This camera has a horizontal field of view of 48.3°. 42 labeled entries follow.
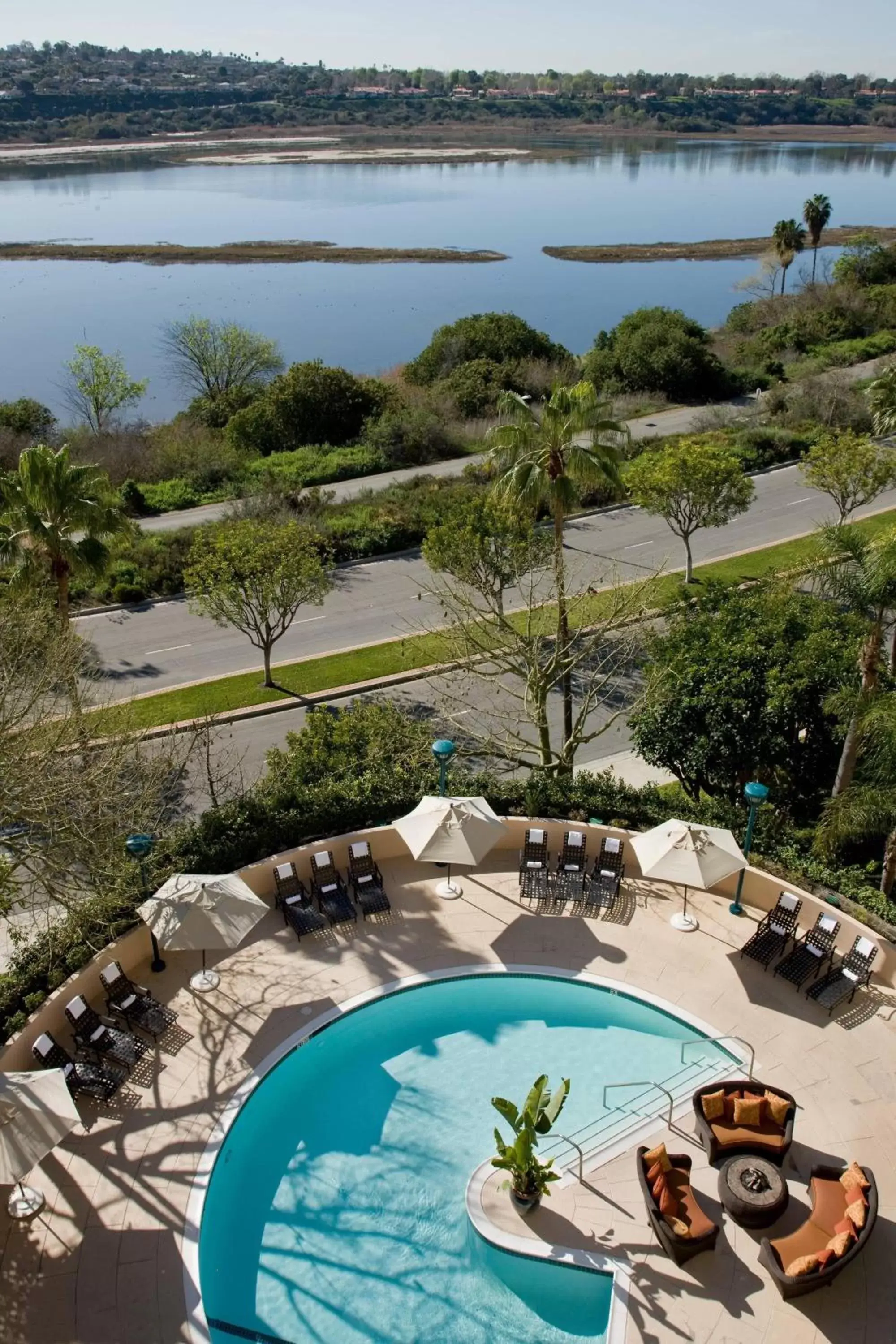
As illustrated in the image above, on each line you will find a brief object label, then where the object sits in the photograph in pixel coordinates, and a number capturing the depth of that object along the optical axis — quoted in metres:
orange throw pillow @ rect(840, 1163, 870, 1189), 12.59
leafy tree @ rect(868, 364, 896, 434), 38.25
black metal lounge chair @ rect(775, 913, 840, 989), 16.47
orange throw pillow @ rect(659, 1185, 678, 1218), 12.49
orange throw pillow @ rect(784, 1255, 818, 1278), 11.72
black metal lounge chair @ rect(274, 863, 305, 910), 18.30
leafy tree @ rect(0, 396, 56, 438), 56.72
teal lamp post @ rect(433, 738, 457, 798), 18.62
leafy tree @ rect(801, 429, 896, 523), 36.50
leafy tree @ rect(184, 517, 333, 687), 28.58
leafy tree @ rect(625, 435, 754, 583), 35.09
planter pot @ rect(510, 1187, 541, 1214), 13.09
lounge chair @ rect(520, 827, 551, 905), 18.64
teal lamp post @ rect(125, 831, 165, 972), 16.45
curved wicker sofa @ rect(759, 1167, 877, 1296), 11.77
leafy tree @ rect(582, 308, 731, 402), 65.19
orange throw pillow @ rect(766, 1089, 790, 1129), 13.67
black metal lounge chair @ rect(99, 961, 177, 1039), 15.38
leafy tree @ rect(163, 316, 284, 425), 70.38
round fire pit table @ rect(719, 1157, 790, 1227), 12.72
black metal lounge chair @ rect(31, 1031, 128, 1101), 14.38
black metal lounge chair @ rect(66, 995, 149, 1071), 14.81
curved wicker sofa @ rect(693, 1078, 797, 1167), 13.54
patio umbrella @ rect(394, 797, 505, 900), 17.88
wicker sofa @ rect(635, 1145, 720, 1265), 12.27
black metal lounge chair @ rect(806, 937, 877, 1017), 16.00
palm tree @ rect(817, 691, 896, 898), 17.80
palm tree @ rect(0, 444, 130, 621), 24.55
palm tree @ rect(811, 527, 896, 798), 17.52
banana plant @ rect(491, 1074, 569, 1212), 12.92
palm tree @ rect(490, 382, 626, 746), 23.11
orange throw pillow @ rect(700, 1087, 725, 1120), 13.90
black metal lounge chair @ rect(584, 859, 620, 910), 18.38
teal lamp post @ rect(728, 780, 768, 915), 17.28
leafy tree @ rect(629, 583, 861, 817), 20.81
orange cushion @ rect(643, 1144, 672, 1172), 12.98
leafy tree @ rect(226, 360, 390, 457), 56.47
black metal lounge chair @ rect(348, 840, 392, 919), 18.25
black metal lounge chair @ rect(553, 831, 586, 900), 18.53
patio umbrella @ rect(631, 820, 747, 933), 17.16
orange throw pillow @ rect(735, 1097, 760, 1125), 13.70
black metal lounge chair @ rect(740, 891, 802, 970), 16.91
